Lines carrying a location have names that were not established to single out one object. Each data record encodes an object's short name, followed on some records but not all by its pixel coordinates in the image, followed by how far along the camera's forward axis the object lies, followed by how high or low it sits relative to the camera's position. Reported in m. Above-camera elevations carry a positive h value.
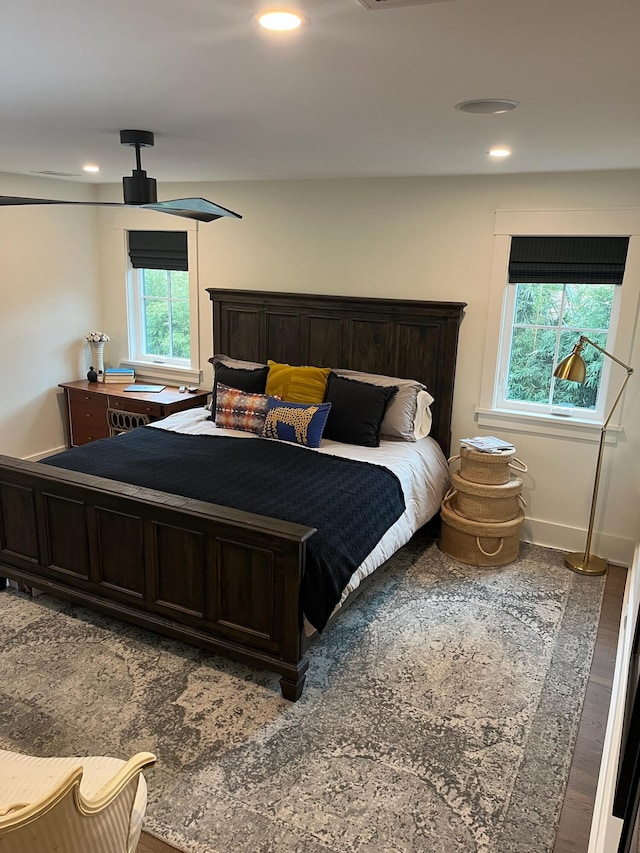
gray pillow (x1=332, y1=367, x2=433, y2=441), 4.26 -0.76
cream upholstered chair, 1.11 -1.02
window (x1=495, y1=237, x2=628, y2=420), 4.00 -0.10
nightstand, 5.09 -0.96
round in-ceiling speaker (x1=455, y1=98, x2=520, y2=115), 2.22 +0.66
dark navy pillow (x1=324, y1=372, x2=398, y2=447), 4.17 -0.76
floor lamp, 3.75 -0.76
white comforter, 3.65 -1.05
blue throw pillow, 4.07 -0.82
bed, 2.78 -1.27
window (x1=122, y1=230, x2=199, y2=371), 5.49 -0.13
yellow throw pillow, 4.43 -0.63
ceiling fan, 2.87 +0.43
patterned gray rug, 2.21 -1.73
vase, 5.71 -0.61
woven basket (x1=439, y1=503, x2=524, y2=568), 4.05 -1.51
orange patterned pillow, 4.32 -0.80
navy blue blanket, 2.85 -0.99
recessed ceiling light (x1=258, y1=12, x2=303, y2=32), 1.50 +0.62
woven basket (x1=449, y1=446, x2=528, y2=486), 4.04 -1.04
